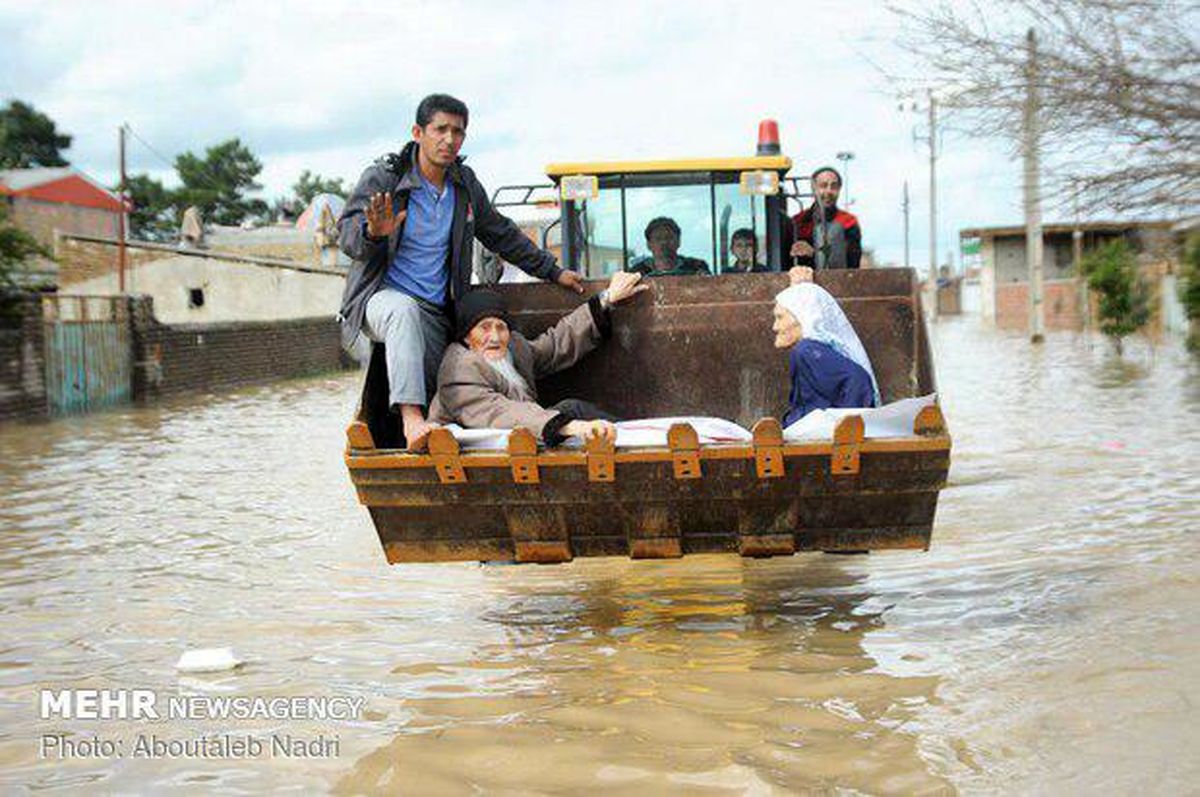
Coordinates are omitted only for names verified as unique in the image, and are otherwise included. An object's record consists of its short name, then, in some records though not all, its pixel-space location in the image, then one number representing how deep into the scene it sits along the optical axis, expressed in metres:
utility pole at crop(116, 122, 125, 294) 33.91
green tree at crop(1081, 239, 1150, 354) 27.97
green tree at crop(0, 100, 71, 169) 70.88
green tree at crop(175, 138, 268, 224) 73.50
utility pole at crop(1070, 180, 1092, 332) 35.18
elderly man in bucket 5.59
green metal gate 22.64
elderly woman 6.17
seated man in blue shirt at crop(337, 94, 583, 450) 5.94
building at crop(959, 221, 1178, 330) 45.53
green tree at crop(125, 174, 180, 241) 66.69
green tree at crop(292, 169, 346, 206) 85.94
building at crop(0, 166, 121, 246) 60.03
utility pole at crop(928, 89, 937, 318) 60.47
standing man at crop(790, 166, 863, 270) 9.63
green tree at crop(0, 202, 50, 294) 21.08
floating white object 5.66
